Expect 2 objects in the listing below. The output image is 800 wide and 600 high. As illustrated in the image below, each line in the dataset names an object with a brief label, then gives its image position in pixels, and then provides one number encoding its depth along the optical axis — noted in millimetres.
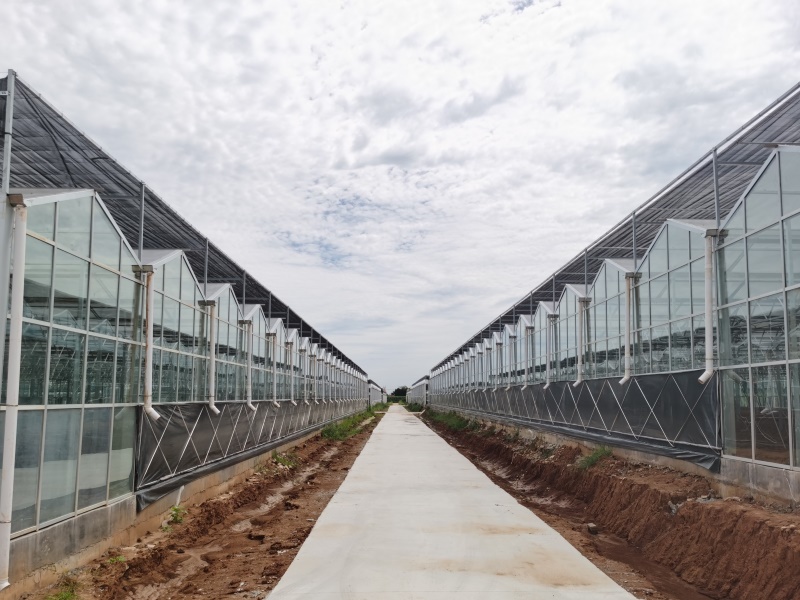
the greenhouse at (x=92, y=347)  8383
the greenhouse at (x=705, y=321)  11273
